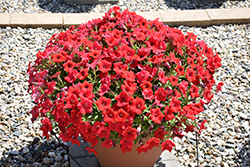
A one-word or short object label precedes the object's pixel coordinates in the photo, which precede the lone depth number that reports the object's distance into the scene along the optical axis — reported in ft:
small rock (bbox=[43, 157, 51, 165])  9.02
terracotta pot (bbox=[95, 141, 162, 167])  7.34
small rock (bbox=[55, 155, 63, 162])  9.12
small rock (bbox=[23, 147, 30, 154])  9.32
